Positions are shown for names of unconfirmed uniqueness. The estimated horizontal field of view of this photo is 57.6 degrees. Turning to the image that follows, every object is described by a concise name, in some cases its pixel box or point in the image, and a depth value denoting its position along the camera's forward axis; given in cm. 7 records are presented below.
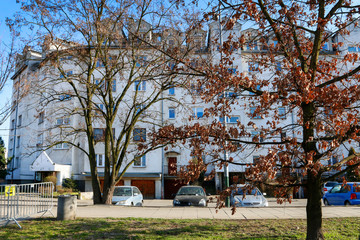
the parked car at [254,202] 1539
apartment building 3641
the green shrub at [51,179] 3227
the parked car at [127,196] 1769
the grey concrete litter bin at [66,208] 1020
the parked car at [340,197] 1784
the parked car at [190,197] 1559
